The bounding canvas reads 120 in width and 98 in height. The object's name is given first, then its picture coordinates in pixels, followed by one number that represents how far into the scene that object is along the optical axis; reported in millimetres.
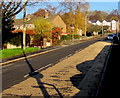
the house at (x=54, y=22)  58750
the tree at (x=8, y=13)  24156
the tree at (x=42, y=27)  34719
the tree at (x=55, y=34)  39234
